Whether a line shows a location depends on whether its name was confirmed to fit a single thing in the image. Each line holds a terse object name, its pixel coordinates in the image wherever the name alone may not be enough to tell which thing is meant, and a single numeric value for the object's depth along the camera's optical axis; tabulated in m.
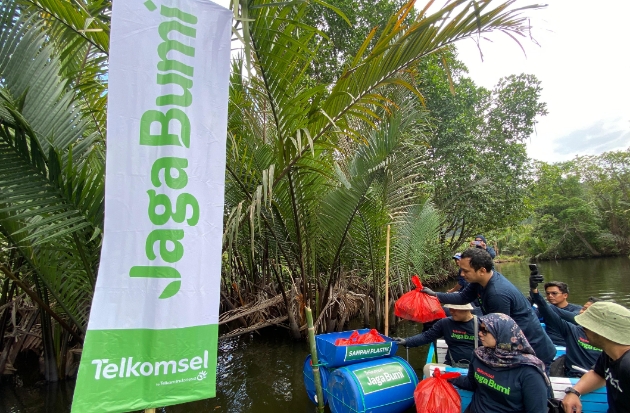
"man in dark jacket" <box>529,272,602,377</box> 3.35
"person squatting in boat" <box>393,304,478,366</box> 3.54
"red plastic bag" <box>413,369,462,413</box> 2.71
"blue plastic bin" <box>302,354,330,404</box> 3.69
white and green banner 1.67
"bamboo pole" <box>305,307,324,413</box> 3.43
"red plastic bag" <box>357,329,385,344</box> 3.67
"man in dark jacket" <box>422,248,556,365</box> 2.94
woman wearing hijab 2.25
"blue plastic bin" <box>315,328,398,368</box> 3.48
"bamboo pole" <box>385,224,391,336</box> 4.43
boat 2.66
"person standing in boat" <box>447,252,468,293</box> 4.89
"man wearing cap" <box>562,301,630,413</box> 1.91
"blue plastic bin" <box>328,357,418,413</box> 3.21
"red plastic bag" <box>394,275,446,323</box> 4.68
